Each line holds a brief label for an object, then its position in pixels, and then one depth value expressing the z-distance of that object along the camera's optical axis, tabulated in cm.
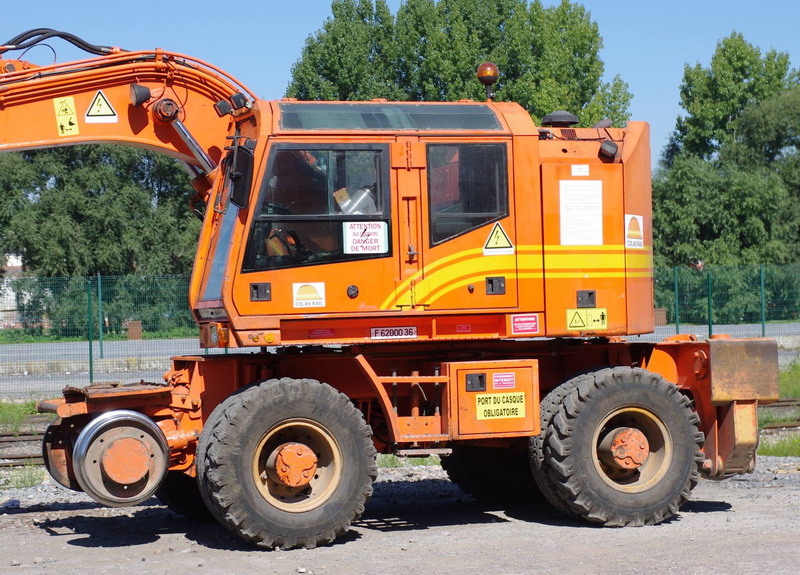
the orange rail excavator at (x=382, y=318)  812
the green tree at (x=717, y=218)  4556
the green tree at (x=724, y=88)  5997
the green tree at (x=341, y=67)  4975
